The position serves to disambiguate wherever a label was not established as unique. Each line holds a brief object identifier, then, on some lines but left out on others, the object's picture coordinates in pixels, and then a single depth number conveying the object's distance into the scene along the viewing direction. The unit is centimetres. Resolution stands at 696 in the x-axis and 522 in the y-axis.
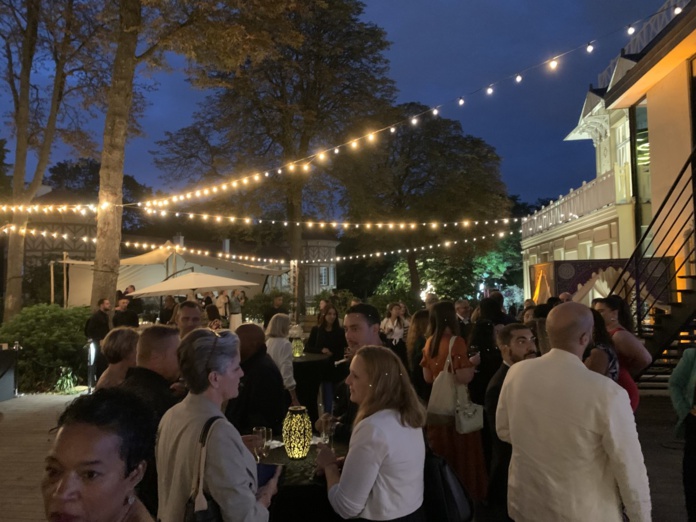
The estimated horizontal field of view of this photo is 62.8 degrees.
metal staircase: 803
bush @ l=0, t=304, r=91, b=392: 1109
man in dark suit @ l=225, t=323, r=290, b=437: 387
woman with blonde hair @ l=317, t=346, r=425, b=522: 238
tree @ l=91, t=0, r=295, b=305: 1172
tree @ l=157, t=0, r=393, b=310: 2291
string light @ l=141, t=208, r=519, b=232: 2752
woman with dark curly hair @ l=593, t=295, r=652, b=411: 392
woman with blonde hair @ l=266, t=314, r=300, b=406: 625
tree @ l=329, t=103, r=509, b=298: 2884
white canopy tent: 1631
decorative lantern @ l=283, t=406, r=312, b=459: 322
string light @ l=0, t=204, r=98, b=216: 1433
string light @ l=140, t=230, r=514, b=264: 2742
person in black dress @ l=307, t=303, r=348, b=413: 816
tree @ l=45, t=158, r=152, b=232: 4259
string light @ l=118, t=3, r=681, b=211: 958
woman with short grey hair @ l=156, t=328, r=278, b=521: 209
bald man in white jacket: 242
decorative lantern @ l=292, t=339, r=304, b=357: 813
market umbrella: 1225
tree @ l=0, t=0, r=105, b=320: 1526
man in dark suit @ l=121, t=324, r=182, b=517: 293
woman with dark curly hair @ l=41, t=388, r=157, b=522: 127
